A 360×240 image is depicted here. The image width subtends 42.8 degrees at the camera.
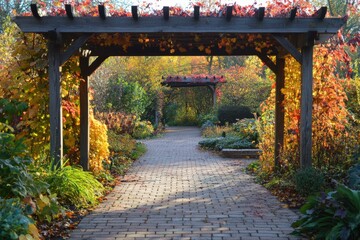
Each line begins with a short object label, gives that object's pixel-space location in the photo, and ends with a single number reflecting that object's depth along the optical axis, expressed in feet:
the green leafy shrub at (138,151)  42.57
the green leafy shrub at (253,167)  33.70
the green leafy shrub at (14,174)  15.05
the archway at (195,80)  88.14
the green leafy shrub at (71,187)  20.49
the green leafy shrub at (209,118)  83.02
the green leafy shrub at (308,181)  21.98
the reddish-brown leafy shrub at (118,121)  56.65
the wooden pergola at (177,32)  21.83
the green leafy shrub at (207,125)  80.72
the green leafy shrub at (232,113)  79.44
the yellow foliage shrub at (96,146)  28.99
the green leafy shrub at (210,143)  51.26
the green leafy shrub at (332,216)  13.85
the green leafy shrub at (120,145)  41.52
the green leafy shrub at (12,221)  12.00
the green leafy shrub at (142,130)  68.14
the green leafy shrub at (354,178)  17.28
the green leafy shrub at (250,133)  47.09
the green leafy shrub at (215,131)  63.52
